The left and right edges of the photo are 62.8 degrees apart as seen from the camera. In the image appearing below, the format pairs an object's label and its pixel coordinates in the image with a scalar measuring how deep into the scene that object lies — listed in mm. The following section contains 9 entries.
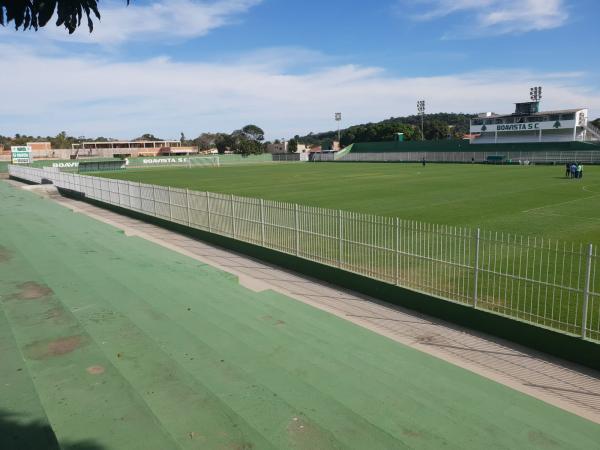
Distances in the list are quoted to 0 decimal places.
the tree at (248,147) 109500
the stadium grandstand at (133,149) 126438
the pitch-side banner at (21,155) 62719
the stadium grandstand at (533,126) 85500
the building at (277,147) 166125
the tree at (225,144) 127656
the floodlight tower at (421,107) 131500
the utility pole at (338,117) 131125
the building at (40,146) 119625
